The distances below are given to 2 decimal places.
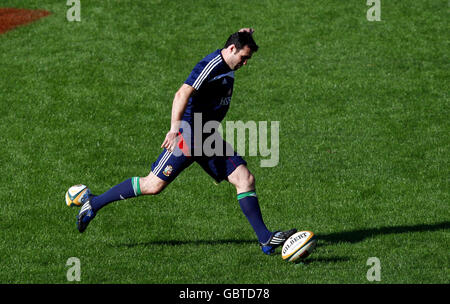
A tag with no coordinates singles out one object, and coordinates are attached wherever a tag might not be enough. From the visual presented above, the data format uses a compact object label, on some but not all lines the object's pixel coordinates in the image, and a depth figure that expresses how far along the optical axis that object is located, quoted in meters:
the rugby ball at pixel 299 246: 14.58
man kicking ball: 14.80
